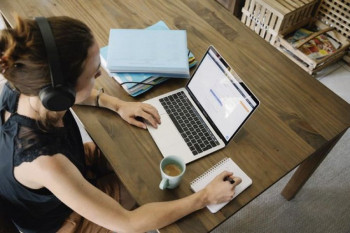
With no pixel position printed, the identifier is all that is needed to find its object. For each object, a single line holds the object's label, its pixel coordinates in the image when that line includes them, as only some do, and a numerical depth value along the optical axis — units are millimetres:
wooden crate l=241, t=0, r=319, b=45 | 2150
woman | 786
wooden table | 1015
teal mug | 952
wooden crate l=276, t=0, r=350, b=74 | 2182
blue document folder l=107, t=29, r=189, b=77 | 1221
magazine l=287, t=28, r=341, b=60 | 2242
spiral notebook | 987
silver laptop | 1042
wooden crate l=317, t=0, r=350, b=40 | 2227
